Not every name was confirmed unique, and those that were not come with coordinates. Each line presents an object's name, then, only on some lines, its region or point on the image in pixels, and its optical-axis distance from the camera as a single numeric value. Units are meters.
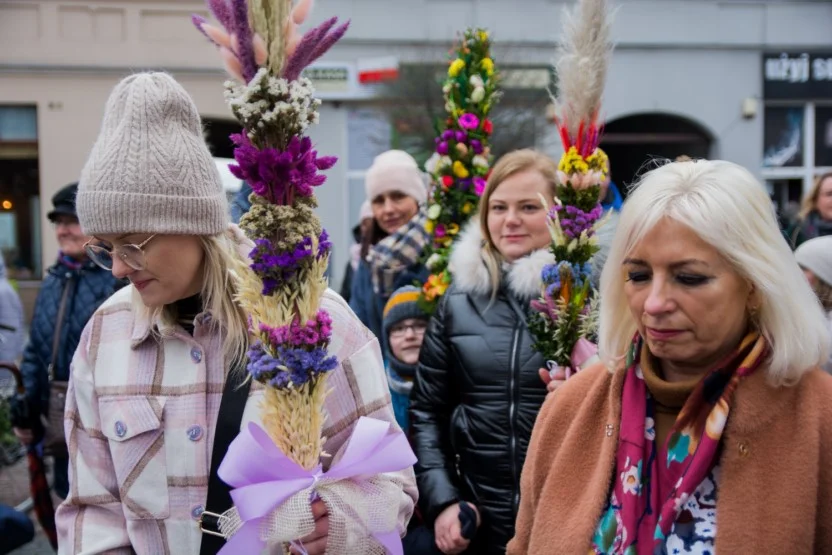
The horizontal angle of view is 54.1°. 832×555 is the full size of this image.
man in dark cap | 4.21
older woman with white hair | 1.63
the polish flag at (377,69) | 13.66
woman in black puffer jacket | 2.75
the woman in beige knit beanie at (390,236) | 4.33
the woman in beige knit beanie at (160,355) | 1.84
